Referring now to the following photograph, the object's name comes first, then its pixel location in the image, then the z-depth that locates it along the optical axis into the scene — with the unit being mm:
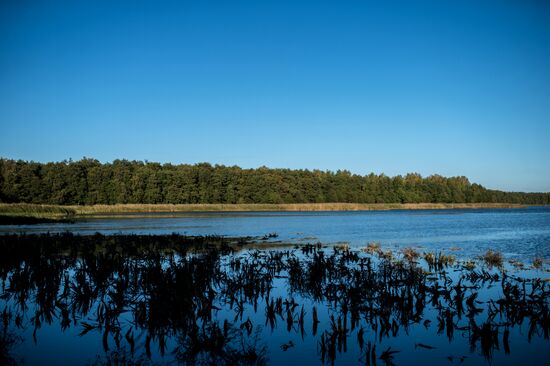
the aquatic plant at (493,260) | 20134
